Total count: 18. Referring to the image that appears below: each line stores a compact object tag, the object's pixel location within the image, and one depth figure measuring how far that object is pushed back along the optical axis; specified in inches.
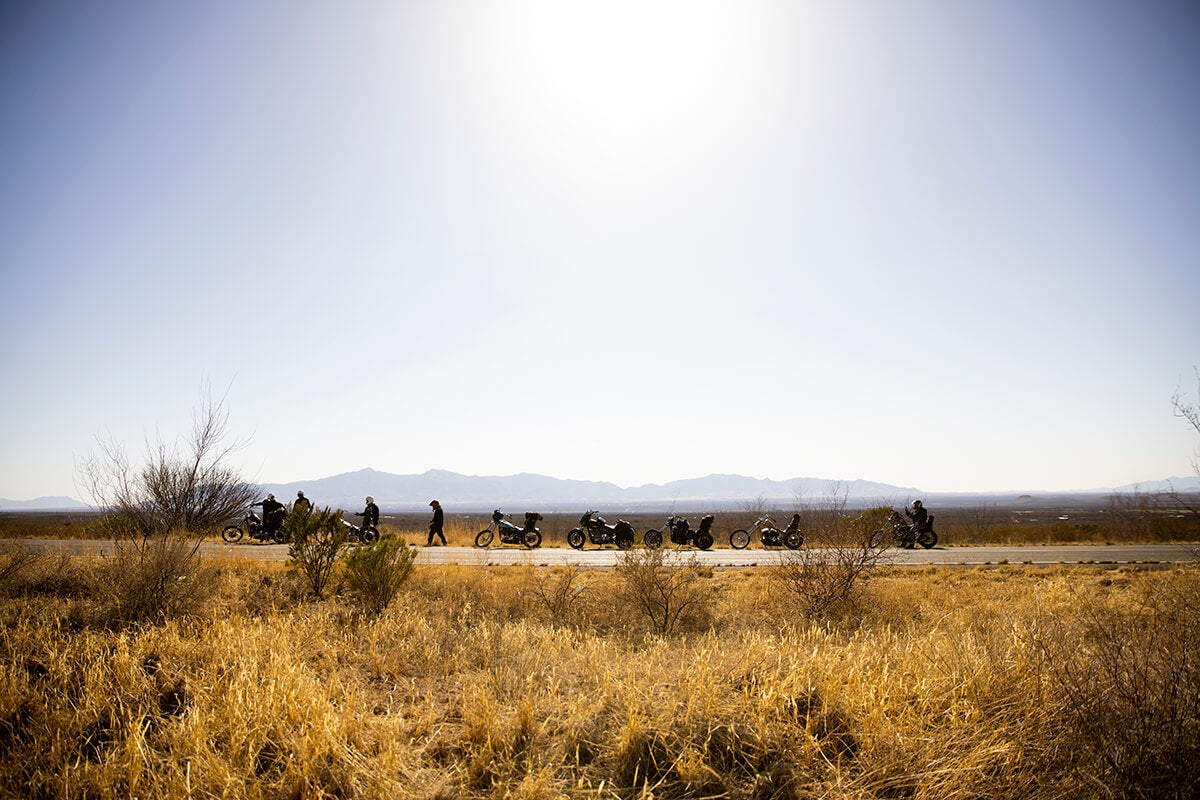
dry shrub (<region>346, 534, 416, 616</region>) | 310.2
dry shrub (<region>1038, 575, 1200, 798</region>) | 119.3
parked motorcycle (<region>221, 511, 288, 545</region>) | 805.9
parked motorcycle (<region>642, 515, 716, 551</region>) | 860.6
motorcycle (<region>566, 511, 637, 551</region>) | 856.9
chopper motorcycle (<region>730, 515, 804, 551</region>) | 755.4
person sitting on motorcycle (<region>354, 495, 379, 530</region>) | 745.8
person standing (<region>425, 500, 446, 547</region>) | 829.7
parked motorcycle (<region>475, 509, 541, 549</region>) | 856.9
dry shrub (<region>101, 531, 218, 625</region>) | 263.5
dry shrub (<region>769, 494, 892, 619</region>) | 349.7
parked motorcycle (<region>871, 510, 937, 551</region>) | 748.0
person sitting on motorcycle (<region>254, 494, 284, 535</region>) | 775.7
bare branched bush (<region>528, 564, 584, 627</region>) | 326.3
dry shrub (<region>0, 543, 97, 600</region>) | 313.6
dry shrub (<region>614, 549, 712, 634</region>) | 328.5
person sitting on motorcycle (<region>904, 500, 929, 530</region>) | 809.5
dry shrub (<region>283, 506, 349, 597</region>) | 347.9
